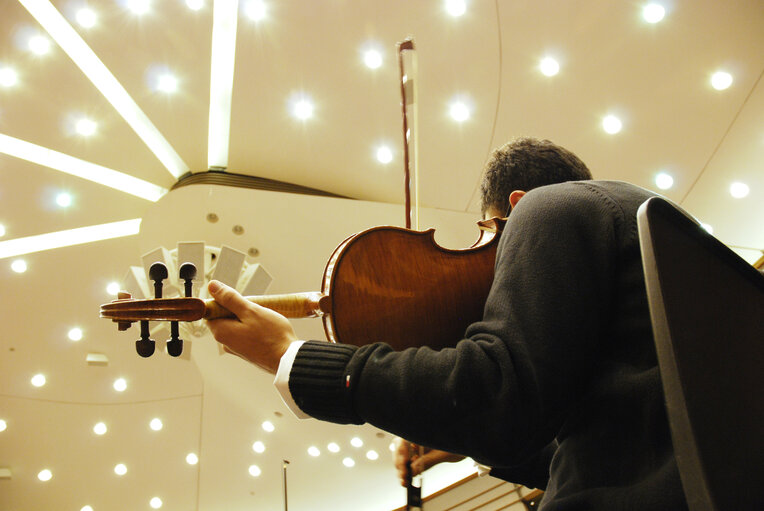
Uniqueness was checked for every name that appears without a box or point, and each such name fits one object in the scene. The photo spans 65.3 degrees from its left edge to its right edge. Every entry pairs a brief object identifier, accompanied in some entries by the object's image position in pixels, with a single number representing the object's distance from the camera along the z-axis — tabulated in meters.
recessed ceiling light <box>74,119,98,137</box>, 6.15
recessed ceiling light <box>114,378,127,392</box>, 8.67
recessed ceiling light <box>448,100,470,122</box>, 5.62
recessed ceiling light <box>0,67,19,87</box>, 5.76
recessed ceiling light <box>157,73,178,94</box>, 5.75
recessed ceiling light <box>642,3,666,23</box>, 4.85
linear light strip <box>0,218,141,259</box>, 7.22
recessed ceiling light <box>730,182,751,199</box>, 5.51
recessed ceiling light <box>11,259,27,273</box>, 7.30
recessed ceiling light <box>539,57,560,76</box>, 5.22
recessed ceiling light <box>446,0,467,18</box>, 5.01
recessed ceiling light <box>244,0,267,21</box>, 5.16
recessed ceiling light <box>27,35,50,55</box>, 5.52
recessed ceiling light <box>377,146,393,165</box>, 6.08
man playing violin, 0.92
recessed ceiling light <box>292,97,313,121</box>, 5.75
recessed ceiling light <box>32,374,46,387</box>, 8.49
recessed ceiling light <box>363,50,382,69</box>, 5.36
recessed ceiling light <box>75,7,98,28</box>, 5.27
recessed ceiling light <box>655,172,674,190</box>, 5.71
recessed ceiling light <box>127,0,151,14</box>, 5.21
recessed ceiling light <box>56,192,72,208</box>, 6.81
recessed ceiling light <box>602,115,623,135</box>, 5.47
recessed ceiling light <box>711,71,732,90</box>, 5.09
